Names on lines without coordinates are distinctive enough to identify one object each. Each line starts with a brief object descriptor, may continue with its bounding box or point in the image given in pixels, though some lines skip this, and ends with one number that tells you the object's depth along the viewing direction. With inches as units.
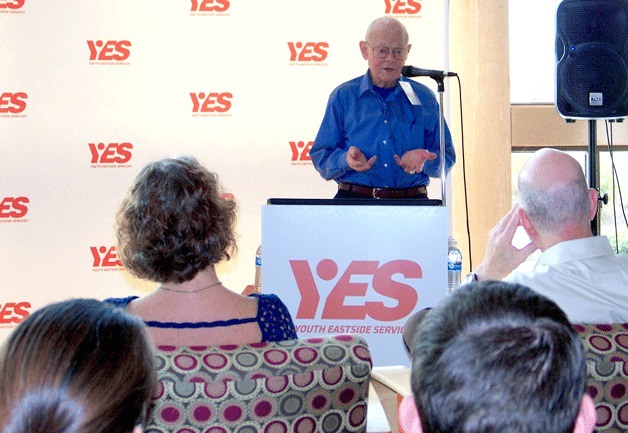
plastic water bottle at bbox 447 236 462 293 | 119.8
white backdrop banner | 189.2
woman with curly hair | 69.4
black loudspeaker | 155.1
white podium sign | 108.8
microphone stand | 135.5
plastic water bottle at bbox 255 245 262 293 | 123.3
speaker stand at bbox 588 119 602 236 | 156.3
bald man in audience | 73.0
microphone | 133.2
